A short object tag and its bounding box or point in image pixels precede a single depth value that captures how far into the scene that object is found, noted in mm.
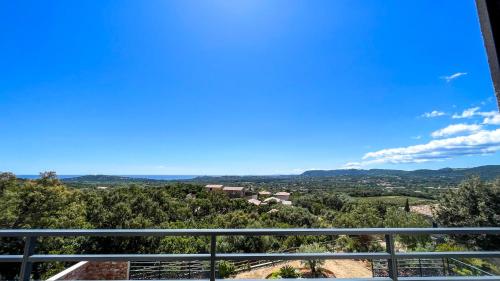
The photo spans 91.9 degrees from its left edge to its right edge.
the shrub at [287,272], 6090
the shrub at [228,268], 6652
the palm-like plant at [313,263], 7140
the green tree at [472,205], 11594
